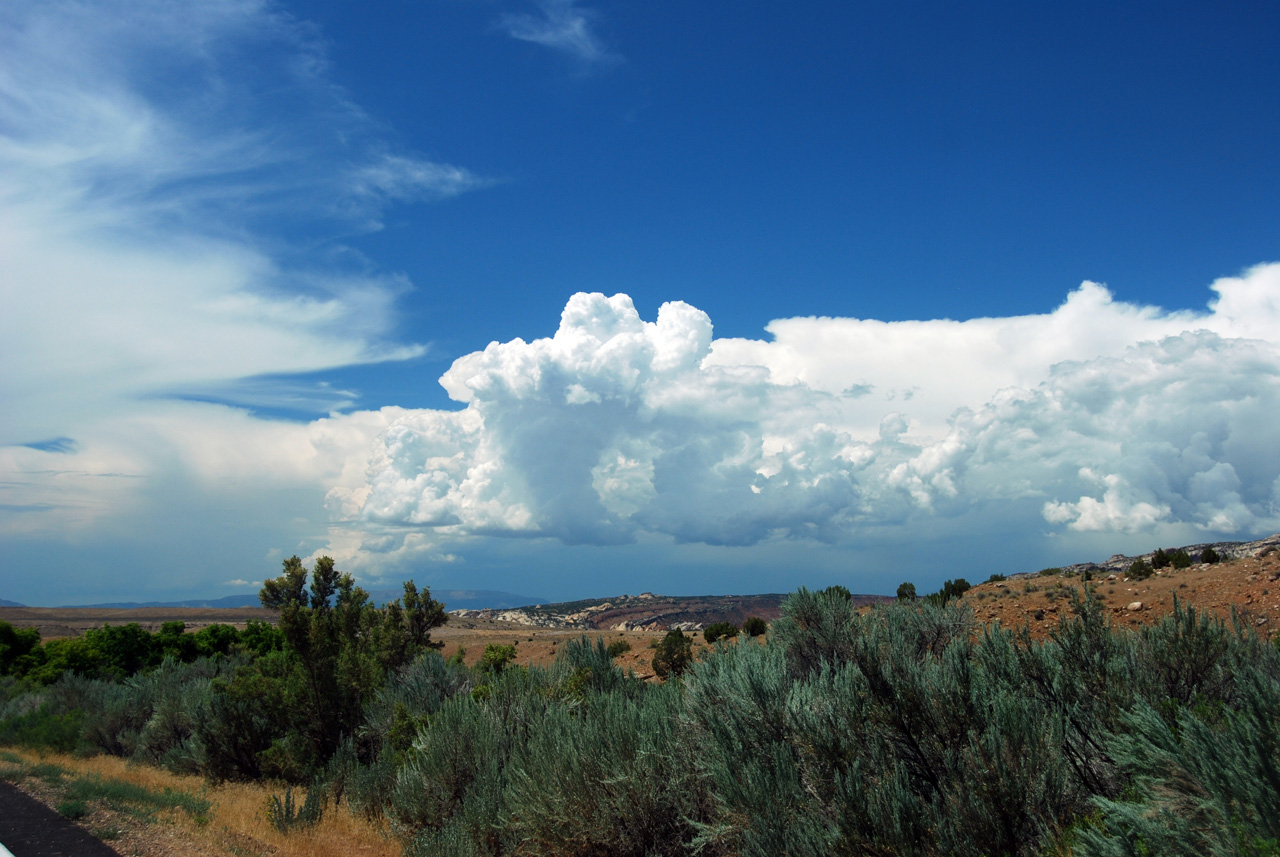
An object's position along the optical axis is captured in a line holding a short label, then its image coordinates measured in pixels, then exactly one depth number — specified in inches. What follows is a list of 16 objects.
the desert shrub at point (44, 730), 781.3
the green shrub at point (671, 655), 1043.9
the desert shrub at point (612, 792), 290.8
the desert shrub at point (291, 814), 463.8
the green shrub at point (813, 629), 424.2
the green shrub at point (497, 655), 778.8
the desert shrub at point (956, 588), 1237.6
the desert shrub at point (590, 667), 510.0
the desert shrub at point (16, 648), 1296.8
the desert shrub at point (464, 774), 346.0
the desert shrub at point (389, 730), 500.1
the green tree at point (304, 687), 679.7
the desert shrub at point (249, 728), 682.8
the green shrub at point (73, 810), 438.3
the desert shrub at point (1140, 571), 1149.1
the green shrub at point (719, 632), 1424.7
